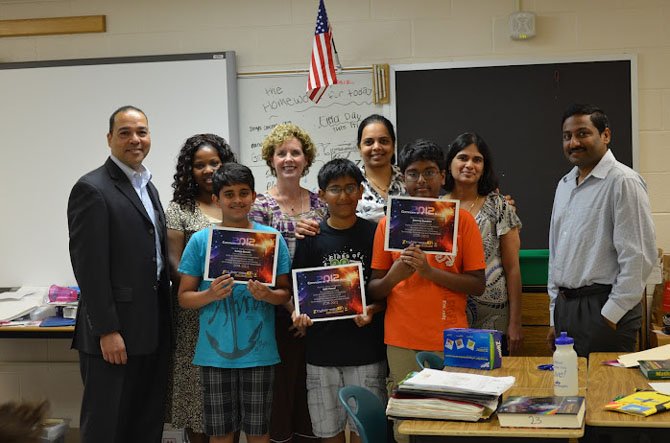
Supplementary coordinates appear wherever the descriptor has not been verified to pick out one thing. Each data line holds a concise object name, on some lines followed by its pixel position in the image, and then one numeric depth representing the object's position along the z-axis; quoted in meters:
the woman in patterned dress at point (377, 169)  3.75
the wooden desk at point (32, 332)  4.71
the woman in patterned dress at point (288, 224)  3.73
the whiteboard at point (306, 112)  5.20
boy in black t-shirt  3.45
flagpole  5.14
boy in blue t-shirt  3.45
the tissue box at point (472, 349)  2.95
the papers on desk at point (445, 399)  2.35
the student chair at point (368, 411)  2.69
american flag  4.98
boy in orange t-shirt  3.32
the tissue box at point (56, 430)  4.93
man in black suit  3.36
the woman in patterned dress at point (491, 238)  3.79
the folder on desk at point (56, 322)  4.77
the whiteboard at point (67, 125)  5.27
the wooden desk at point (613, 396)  2.29
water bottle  2.52
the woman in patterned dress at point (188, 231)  3.70
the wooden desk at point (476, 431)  2.22
